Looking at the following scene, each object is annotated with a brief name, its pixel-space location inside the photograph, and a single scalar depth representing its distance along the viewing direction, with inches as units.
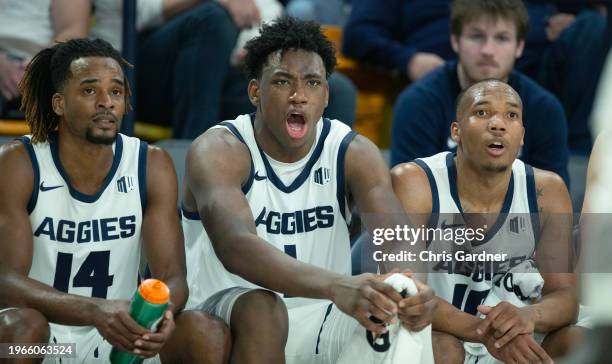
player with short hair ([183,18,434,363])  312.3
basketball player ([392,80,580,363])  335.3
